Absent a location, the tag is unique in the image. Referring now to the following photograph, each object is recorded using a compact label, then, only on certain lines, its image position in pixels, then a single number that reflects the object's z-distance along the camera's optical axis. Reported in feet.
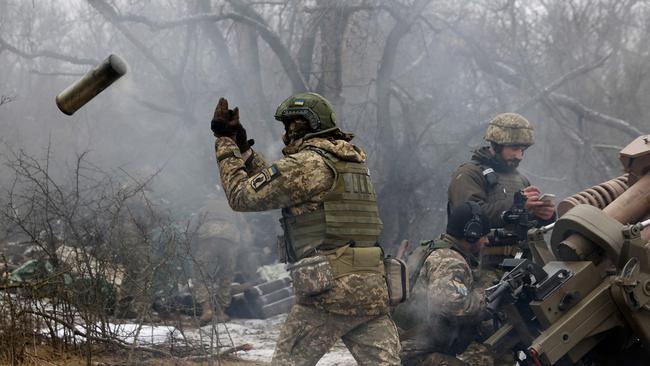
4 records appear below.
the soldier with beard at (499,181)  39.09
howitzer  25.58
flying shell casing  23.48
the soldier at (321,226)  27.09
